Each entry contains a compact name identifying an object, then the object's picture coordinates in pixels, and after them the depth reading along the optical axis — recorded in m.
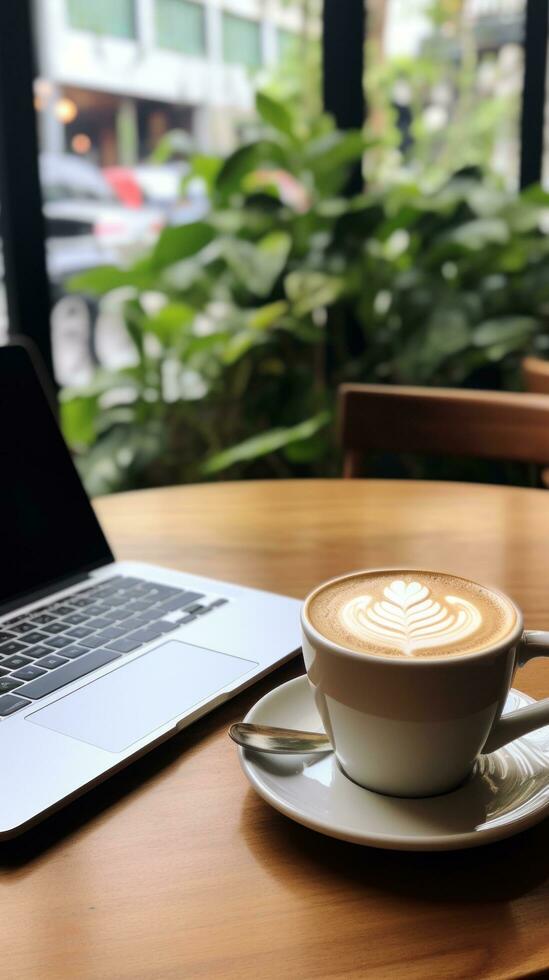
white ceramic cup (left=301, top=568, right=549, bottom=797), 0.40
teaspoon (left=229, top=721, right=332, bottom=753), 0.44
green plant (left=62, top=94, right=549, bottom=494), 2.08
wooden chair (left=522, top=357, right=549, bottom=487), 1.37
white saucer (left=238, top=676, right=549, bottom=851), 0.38
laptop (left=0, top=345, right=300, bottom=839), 0.45
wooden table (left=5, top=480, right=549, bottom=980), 0.34
